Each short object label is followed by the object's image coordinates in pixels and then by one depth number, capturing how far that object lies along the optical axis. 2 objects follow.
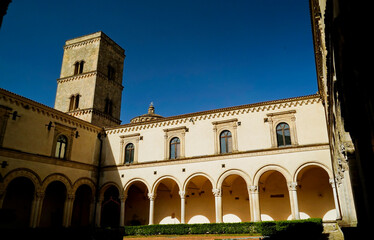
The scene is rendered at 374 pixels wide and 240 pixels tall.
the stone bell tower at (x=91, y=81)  30.61
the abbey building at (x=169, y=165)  19.31
